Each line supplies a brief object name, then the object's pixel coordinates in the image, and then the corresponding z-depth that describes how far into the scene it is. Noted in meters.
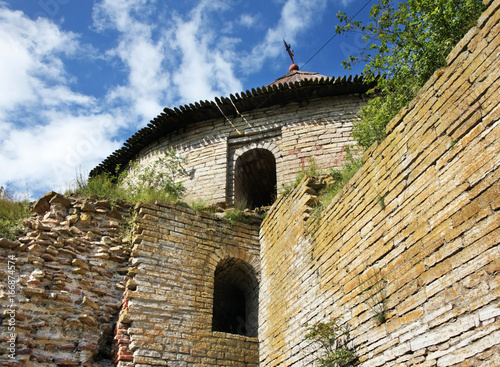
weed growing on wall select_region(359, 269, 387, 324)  4.19
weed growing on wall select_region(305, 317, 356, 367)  4.51
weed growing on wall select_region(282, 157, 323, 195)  7.43
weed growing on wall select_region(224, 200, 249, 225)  8.12
